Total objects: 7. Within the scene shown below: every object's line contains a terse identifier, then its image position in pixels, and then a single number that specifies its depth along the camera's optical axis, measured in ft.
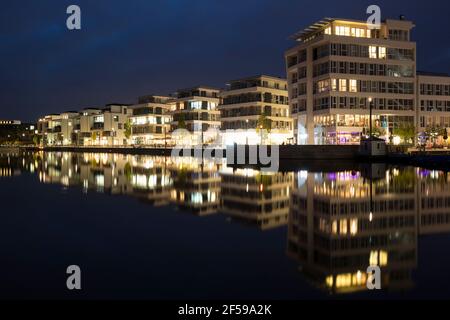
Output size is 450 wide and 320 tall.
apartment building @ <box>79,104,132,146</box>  555.28
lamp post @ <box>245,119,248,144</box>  356.22
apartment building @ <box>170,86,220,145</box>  416.67
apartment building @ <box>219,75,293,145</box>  350.02
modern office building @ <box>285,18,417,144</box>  252.62
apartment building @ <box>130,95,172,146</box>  478.59
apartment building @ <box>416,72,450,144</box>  278.46
